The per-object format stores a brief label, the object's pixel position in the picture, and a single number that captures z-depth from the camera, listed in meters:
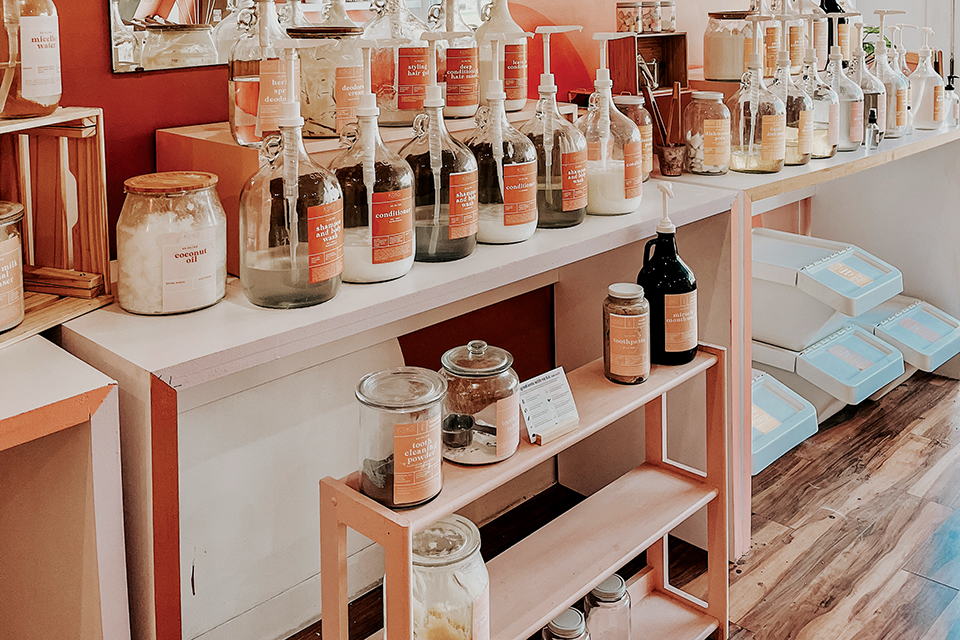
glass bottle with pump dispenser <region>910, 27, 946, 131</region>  2.98
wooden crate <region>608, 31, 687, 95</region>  2.20
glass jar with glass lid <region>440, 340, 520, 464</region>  1.46
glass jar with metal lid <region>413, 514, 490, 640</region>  1.44
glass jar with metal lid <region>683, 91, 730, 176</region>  2.12
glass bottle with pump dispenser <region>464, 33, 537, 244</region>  1.59
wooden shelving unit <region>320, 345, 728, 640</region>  1.34
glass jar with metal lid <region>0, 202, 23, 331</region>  1.20
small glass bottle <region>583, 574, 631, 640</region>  1.88
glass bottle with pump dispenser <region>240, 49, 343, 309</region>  1.30
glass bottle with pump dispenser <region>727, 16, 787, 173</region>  2.20
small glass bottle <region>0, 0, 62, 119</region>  1.19
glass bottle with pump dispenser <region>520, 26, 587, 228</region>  1.69
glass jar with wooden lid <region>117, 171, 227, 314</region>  1.26
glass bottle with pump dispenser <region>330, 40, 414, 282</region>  1.39
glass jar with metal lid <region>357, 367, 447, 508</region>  1.30
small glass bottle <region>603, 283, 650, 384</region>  1.73
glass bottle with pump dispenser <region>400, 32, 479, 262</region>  1.49
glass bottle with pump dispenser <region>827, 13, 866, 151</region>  2.56
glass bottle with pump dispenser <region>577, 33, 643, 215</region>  1.81
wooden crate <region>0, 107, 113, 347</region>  1.30
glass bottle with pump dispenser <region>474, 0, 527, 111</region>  1.77
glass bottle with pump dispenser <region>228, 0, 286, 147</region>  1.40
